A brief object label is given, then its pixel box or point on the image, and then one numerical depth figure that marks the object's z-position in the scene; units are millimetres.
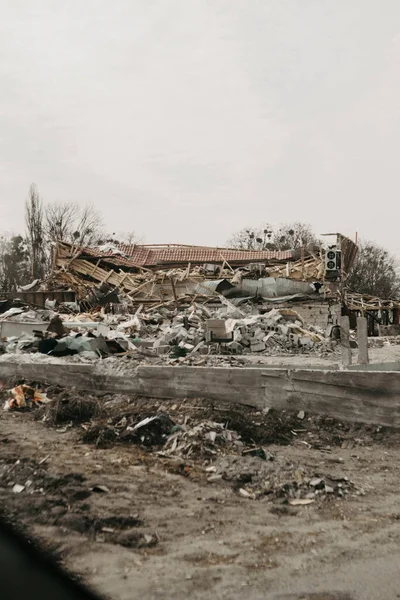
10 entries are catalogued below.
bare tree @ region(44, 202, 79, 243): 55062
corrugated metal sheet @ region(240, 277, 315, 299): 26750
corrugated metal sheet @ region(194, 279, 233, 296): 26641
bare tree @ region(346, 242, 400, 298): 55625
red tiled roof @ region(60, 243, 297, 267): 30109
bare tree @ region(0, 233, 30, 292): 51681
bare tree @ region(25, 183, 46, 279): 48312
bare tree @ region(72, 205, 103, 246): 56138
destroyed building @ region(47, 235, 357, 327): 26656
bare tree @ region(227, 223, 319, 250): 57719
